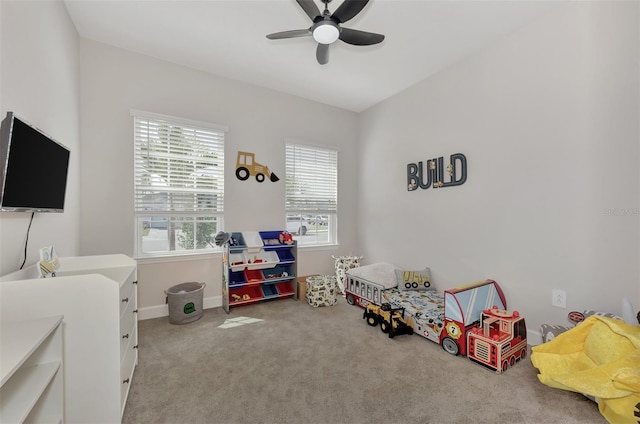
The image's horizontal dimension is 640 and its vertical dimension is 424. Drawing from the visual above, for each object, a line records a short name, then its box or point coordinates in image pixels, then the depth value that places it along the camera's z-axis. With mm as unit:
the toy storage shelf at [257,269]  3240
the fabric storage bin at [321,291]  3373
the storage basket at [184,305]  2805
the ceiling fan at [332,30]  1803
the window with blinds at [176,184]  2992
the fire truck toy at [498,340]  2009
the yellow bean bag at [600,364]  1421
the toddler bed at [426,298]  2250
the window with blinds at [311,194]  4012
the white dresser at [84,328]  1235
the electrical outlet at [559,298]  2218
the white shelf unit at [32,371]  914
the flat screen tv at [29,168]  1312
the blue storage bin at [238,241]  3286
